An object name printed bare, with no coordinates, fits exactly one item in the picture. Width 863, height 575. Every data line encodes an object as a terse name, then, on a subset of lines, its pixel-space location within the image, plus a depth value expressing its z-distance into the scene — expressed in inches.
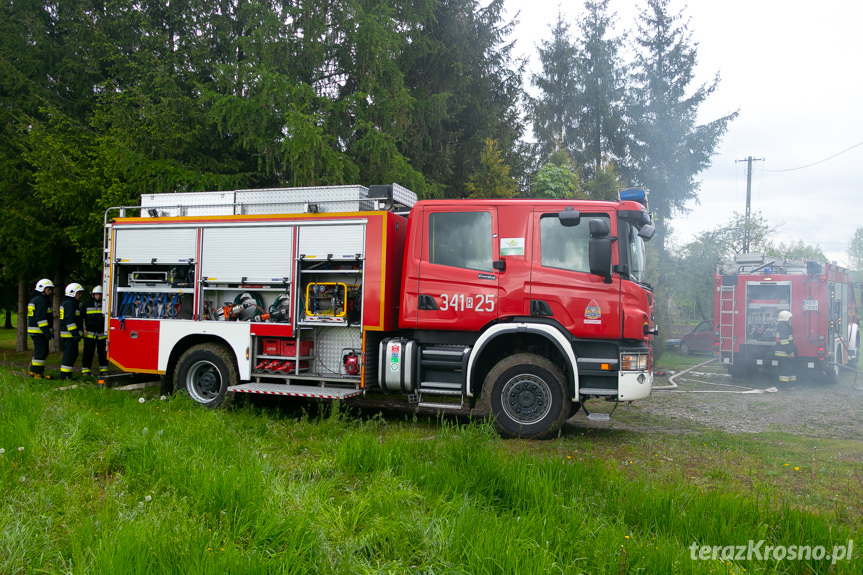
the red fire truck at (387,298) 278.2
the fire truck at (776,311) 547.2
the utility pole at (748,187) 1198.9
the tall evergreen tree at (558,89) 1053.8
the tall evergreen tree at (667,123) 968.3
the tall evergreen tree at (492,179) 612.7
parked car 860.0
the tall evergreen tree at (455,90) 595.2
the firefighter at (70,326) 448.5
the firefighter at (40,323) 446.0
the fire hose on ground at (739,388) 498.3
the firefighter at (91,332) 470.0
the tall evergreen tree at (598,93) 998.4
